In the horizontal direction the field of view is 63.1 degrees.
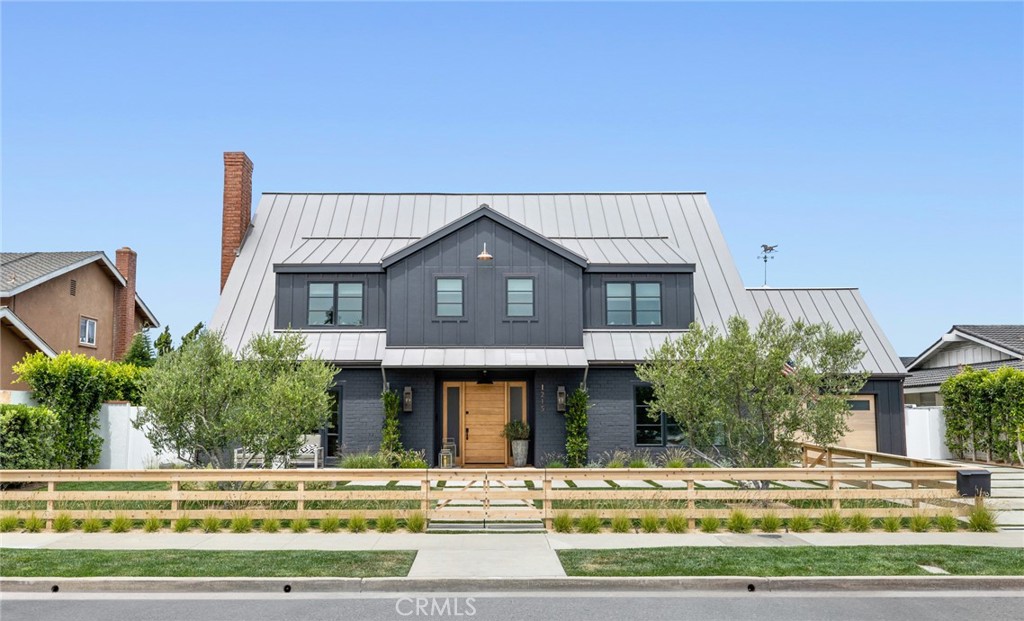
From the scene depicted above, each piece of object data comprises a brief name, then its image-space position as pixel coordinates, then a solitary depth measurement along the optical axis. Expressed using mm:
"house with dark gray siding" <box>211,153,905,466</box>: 22453
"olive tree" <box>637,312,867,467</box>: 14906
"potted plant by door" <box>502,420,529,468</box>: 22422
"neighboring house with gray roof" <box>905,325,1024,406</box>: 29780
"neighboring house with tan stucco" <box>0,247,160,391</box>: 26281
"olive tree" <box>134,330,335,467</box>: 15102
